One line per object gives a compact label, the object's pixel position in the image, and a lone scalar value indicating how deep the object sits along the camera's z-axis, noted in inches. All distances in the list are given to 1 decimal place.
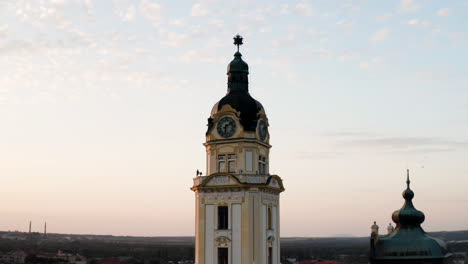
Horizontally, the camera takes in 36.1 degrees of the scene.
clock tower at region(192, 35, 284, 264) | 2255.2
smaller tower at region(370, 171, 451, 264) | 2377.0
